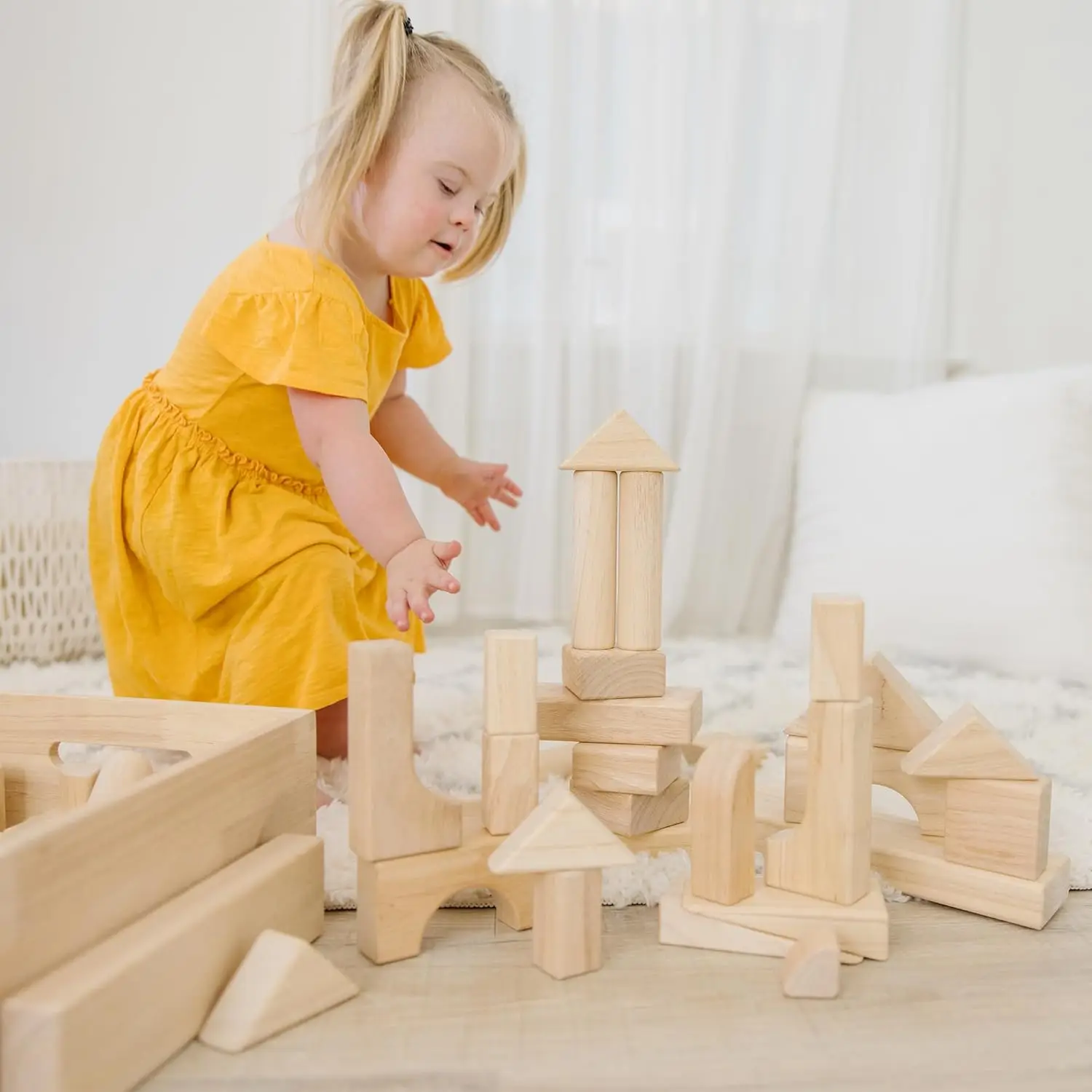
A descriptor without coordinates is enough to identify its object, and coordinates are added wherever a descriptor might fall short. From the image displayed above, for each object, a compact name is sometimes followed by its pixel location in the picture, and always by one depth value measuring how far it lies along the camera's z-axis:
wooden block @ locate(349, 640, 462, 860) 0.60
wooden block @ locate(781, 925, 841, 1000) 0.59
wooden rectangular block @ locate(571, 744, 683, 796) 0.72
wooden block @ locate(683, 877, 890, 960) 0.63
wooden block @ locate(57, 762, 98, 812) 0.73
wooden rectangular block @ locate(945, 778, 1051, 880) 0.67
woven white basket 1.38
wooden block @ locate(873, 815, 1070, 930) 0.68
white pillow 1.33
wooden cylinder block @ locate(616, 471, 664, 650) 0.71
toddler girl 0.94
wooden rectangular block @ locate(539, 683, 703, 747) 0.71
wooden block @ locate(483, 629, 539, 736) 0.63
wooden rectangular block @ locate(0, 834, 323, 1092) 0.45
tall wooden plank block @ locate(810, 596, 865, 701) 0.61
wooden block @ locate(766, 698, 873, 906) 0.63
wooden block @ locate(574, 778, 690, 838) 0.73
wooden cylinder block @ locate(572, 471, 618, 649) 0.71
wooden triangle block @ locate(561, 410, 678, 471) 0.70
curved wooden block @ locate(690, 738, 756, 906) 0.63
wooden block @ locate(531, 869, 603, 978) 0.61
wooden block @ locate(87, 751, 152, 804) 0.67
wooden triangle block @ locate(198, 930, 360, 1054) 0.54
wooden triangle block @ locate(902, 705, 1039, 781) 0.68
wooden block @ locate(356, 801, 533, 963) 0.62
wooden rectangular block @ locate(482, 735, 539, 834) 0.65
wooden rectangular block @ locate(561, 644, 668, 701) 0.71
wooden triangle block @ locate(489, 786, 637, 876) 0.59
